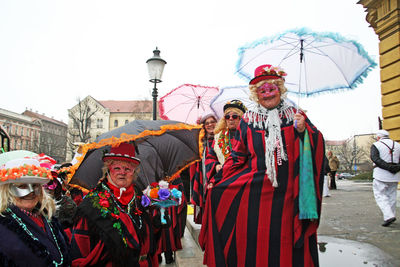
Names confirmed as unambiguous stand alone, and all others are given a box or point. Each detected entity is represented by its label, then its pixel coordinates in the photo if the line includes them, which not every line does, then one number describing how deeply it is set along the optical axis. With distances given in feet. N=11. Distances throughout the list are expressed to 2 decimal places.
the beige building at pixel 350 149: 244.71
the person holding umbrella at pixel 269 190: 7.98
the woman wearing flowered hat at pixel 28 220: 5.84
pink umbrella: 21.50
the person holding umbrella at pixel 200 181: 13.01
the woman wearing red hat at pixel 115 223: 7.23
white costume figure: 18.29
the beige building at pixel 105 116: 223.71
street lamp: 26.99
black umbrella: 8.15
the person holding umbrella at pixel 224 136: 11.79
